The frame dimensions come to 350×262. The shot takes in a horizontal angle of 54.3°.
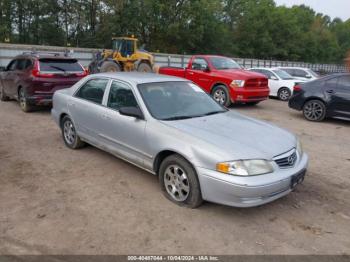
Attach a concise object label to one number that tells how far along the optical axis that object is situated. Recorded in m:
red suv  9.12
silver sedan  3.76
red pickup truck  11.21
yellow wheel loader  18.80
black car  9.60
